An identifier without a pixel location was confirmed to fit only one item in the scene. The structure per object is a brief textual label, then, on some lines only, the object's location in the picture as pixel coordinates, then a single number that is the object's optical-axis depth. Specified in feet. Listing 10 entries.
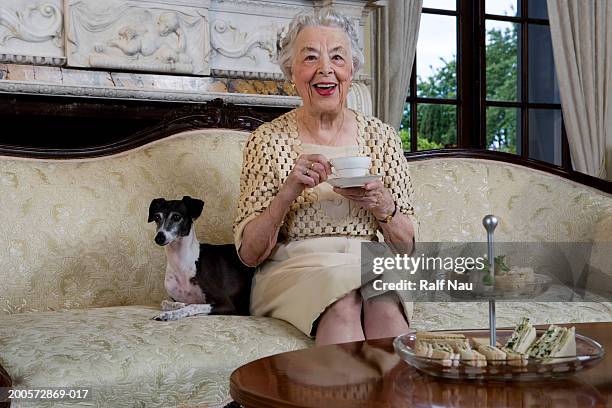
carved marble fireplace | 10.10
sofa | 5.58
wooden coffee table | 3.23
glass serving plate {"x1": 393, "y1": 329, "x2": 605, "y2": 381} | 3.49
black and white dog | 6.95
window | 14.75
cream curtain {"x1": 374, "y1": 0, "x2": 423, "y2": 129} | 13.19
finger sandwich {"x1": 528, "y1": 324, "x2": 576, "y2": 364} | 3.54
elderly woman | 6.02
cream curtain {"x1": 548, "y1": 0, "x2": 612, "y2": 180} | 14.61
